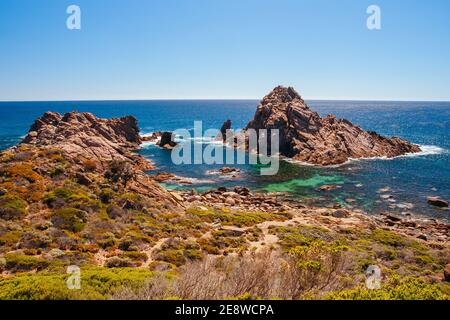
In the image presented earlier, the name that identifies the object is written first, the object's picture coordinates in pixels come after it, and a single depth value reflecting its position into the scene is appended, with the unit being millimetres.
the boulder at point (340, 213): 45750
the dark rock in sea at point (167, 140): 107250
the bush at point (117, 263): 22356
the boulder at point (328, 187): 60666
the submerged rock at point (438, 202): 50931
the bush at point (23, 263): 19942
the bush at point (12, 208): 26578
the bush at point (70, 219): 27047
